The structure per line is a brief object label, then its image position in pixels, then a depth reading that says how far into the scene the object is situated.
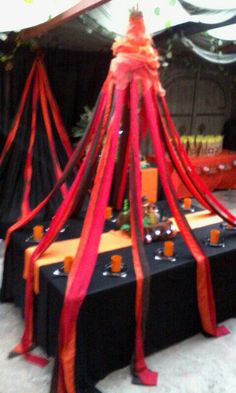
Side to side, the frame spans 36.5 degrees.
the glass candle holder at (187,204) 2.67
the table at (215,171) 4.58
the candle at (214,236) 2.09
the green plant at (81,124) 3.81
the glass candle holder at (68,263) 1.73
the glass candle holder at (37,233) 2.10
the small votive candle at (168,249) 1.91
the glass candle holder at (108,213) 2.47
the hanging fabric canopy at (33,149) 3.28
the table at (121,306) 1.61
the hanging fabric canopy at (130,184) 1.69
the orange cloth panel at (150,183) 3.88
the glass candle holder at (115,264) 1.74
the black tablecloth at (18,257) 2.08
